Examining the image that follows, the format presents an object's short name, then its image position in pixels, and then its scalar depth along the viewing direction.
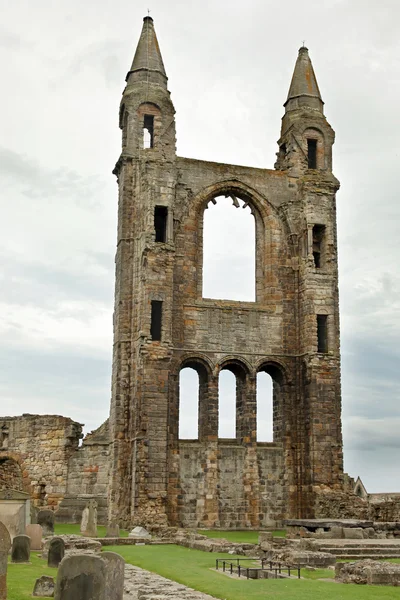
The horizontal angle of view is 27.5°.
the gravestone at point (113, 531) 19.20
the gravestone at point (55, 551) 12.90
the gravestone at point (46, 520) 19.69
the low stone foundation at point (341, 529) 18.75
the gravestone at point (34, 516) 20.27
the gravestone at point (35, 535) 15.84
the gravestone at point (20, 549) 13.07
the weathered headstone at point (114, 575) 7.89
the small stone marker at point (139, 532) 19.91
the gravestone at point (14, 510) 15.69
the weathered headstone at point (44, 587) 9.82
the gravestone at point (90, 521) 19.73
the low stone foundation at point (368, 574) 11.38
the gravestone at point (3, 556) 8.67
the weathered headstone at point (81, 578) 7.52
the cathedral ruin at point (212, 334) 24.05
